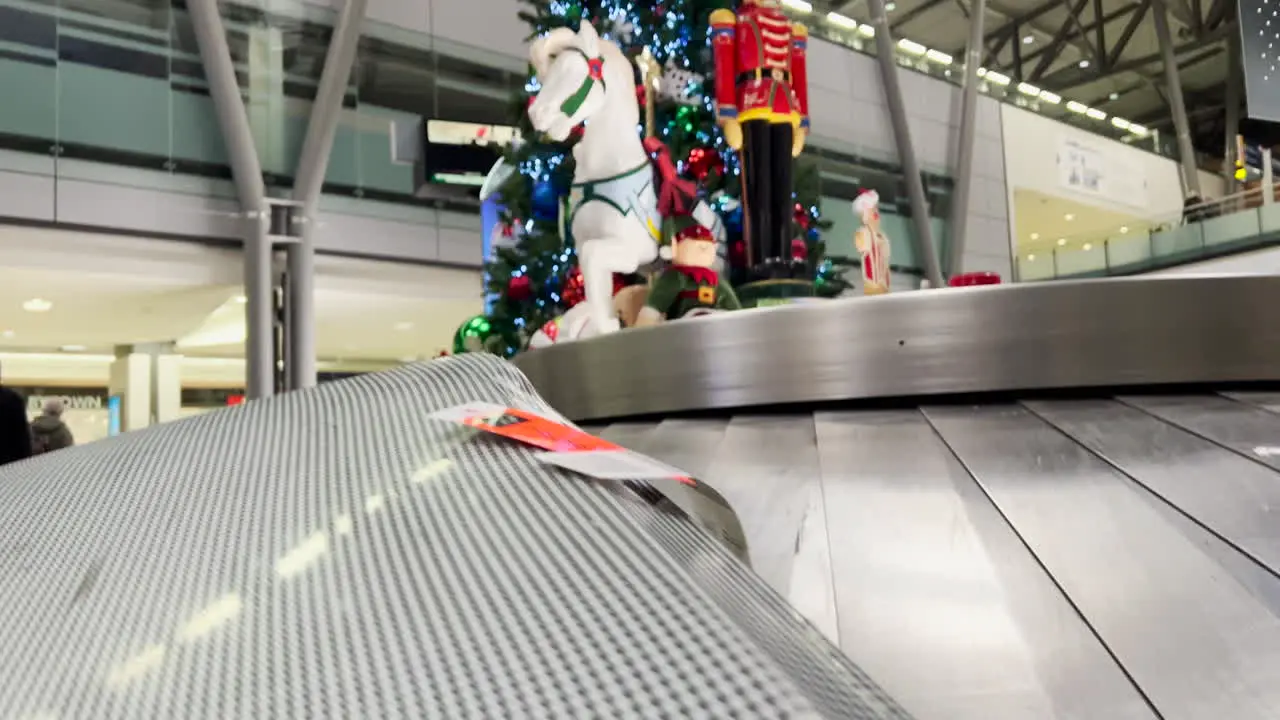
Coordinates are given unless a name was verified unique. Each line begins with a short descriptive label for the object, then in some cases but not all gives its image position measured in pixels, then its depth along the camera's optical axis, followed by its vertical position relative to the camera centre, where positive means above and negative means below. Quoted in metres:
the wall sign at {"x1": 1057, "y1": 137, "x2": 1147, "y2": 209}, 19.17 +4.05
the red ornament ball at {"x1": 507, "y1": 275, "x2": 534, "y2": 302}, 5.64 +0.63
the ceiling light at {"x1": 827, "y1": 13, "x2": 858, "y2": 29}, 14.95 +5.61
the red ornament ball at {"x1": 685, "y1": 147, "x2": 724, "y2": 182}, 5.38 +1.26
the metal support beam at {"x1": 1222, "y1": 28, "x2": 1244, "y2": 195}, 22.45 +6.46
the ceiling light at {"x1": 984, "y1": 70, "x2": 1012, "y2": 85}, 17.88 +5.59
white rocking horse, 4.21 +0.94
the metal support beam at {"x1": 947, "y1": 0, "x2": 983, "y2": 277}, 15.59 +3.71
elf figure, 4.28 +0.49
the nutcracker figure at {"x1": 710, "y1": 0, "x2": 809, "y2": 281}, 4.86 +1.38
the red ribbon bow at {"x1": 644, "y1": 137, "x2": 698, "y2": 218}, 4.51 +0.96
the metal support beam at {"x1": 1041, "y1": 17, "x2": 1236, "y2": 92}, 21.91 +7.28
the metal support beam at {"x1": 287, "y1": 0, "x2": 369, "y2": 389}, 9.66 +2.37
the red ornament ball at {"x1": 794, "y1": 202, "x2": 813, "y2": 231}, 5.83 +1.01
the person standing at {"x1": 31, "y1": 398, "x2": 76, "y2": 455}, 6.73 -0.11
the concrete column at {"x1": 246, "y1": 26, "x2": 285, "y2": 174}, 10.03 +3.19
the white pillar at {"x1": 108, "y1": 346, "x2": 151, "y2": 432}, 13.65 +0.38
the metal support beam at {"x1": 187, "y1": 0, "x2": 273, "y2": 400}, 8.96 +2.13
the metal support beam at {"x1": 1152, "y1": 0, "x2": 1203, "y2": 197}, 19.39 +5.55
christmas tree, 5.36 +1.36
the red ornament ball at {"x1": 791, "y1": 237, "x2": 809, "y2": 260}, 5.56 +0.79
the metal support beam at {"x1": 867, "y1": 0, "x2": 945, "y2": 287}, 14.90 +3.50
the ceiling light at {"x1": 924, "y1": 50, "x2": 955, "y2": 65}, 16.67 +5.58
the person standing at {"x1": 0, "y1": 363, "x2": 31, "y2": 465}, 3.74 -0.04
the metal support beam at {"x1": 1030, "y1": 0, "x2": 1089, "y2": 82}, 21.23 +7.69
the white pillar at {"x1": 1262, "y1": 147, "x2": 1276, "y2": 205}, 13.95 +2.80
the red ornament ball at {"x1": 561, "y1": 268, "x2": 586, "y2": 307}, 5.22 +0.57
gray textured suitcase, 0.48 -0.12
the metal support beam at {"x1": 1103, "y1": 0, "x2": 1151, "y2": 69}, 20.94 +7.52
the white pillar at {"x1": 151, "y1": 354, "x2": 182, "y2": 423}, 13.81 +0.36
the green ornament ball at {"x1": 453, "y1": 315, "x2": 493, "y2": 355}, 5.97 +0.40
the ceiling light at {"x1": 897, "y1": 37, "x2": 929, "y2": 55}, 16.25 +5.62
